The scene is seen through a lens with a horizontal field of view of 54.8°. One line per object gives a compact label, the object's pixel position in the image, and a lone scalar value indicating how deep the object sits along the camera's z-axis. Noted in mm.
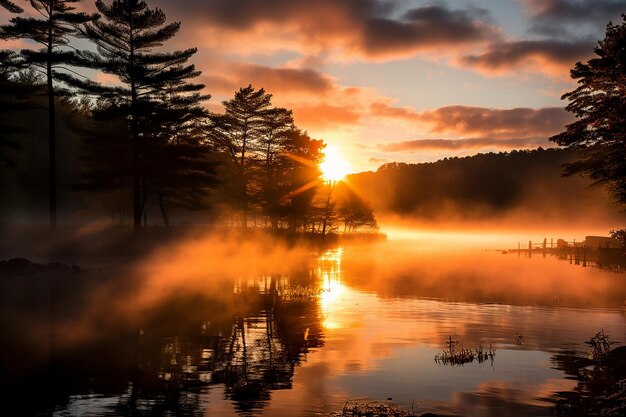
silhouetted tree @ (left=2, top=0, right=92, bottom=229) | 47500
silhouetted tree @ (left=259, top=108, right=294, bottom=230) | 78875
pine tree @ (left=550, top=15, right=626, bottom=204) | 33438
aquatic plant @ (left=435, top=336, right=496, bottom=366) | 17656
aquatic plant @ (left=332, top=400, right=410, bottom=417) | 12180
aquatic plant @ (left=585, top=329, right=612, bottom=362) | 18145
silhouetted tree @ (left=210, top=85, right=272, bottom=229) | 76000
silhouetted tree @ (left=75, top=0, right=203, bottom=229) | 51781
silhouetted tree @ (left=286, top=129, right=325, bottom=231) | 79812
